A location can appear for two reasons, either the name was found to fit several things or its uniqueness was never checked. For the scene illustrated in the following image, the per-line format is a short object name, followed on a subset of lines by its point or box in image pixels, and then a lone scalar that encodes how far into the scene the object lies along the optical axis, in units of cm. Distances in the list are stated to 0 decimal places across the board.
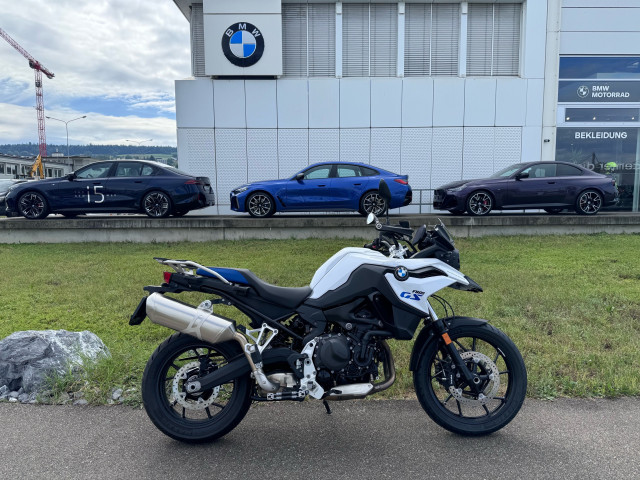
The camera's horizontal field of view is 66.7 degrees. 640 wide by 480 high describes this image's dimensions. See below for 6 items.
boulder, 375
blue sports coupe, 1249
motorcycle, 290
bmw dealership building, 1808
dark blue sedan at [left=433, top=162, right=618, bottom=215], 1234
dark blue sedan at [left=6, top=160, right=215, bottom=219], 1174
